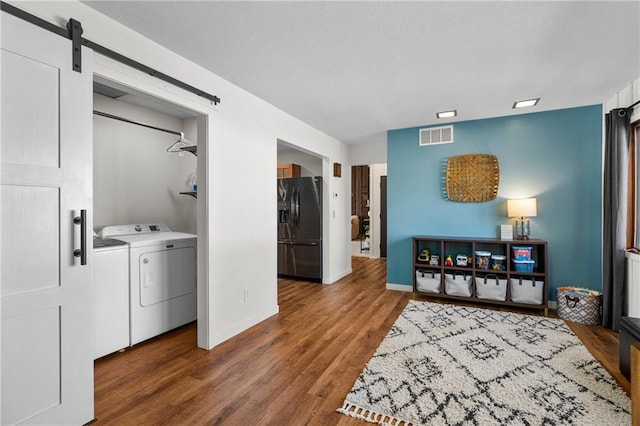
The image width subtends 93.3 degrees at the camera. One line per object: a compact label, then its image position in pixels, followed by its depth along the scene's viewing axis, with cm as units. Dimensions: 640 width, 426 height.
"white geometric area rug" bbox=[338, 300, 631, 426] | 177
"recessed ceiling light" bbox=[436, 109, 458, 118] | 382
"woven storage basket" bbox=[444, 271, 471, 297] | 393
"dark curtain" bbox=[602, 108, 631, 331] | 305
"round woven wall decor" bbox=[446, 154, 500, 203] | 411
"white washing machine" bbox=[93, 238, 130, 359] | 243
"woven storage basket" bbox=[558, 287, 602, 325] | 321
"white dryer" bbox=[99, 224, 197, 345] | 272
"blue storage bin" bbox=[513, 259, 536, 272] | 368
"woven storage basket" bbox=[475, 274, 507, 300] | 376
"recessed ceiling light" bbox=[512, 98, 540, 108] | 341
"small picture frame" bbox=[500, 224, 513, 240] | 390
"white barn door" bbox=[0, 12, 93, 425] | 145
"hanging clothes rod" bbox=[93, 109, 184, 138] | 324
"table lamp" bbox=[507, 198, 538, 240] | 369
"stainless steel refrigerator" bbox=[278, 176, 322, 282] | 509
